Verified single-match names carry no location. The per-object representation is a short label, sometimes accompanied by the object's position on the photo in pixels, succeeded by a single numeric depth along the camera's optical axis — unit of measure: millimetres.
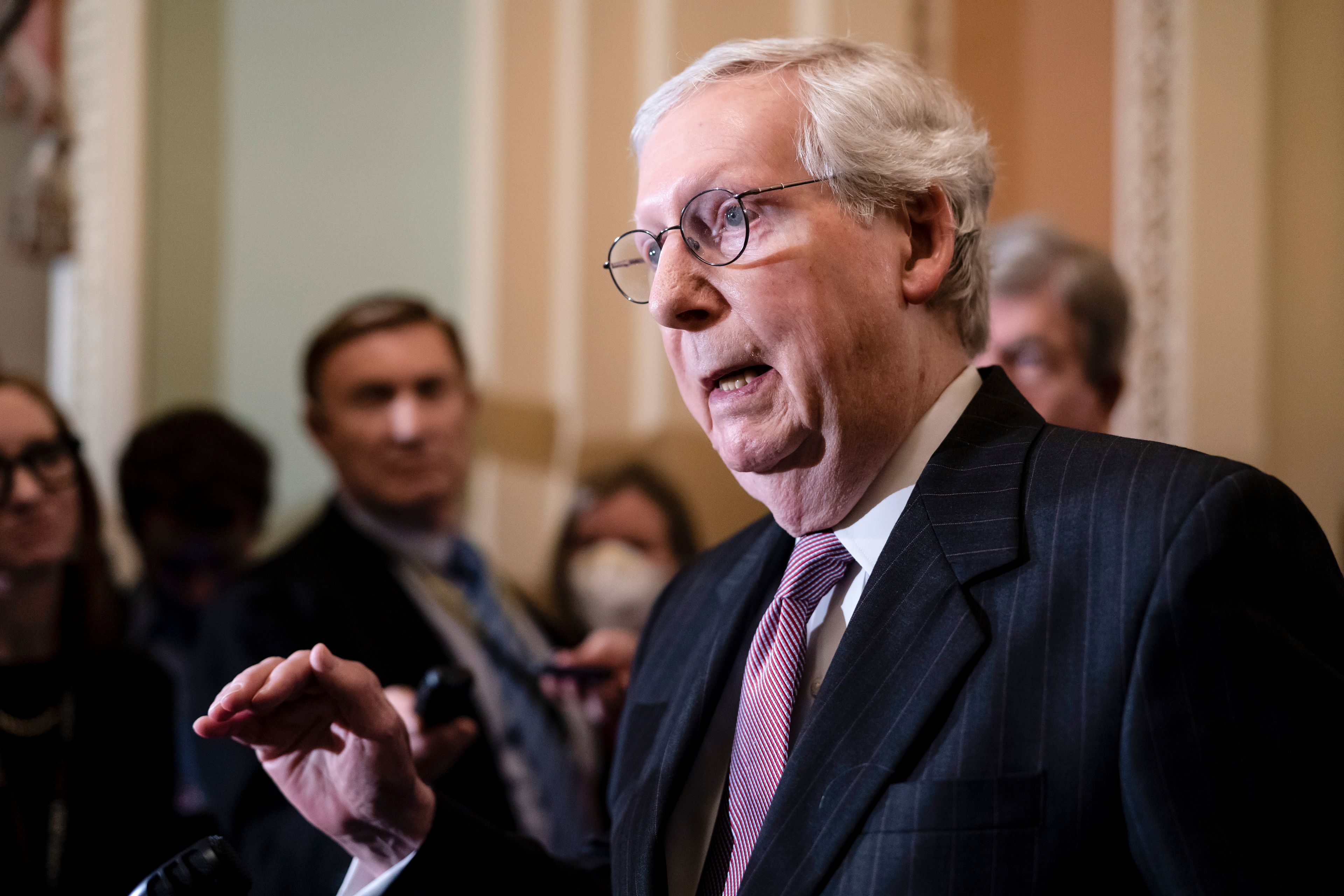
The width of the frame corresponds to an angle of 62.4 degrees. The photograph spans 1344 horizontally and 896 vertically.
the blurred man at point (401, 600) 2158
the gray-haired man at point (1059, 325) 2256
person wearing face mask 3154
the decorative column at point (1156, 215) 3072
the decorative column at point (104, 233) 3154
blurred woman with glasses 2059
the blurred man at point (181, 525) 2844
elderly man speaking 891
